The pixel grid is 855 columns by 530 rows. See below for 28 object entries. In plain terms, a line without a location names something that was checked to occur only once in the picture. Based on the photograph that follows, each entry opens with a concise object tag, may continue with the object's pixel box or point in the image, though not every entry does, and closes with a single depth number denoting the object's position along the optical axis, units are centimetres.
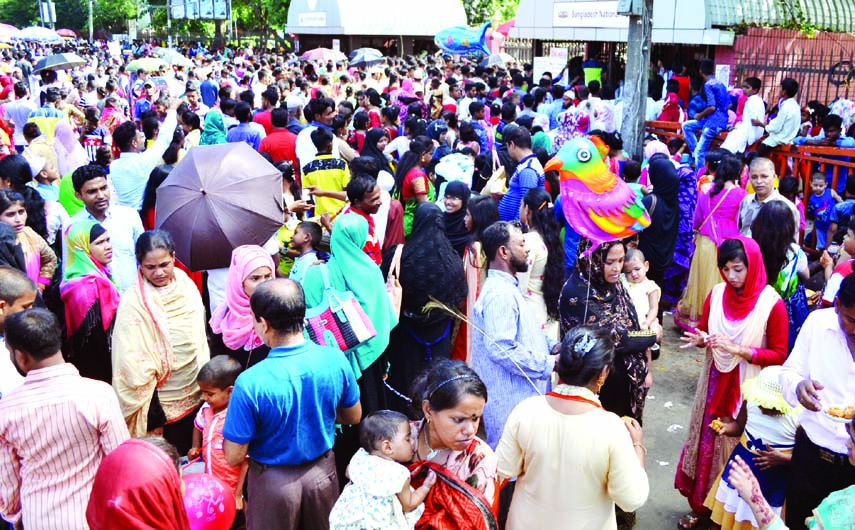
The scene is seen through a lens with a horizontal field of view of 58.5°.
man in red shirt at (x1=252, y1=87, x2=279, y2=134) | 943
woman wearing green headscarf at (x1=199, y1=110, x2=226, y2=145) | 837
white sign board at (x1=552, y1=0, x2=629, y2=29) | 1423
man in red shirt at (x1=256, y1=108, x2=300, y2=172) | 784
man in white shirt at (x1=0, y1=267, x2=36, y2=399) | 336
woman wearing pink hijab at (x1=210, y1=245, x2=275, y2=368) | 393
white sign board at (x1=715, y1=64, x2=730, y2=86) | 1149
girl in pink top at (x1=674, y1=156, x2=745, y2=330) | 636
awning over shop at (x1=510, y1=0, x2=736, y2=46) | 1220
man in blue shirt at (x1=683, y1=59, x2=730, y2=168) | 1009
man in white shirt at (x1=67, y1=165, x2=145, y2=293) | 471
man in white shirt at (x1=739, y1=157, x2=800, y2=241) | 573
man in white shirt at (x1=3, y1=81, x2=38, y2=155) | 998
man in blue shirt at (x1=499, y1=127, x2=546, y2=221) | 623
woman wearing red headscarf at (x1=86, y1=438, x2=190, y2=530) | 242
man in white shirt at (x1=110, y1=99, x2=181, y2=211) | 648
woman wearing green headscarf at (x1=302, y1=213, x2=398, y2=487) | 391
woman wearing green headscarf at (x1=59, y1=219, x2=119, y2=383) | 407
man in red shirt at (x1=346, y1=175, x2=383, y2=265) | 473
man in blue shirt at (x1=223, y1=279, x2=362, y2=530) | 285
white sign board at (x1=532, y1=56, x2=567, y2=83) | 1417
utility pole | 801
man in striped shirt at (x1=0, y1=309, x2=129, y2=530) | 286
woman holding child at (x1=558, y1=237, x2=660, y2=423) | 405
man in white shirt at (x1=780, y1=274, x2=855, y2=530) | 305
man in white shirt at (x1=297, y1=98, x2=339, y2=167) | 812
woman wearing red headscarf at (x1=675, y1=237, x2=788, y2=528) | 377
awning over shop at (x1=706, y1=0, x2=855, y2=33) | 1206
